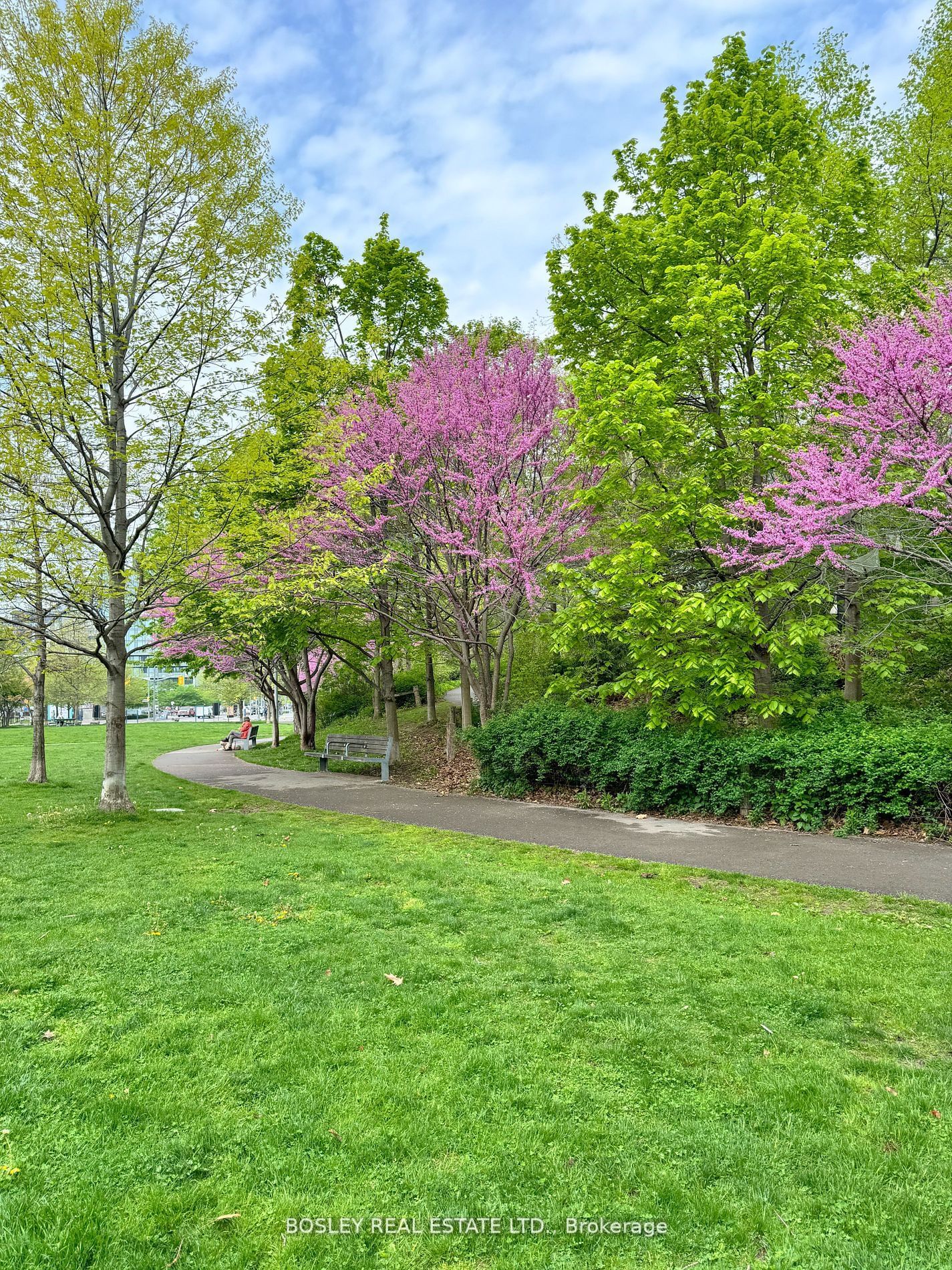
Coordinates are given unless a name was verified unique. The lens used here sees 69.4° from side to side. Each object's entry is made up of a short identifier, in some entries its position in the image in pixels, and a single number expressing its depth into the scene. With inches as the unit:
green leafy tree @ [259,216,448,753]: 543.5
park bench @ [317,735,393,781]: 560.7
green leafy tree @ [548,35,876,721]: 352.2
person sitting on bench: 1040.8
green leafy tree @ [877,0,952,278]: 421.4
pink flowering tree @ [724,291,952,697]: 256.4
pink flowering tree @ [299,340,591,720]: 465.4
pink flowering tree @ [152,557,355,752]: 408.5
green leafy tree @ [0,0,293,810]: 337.1
